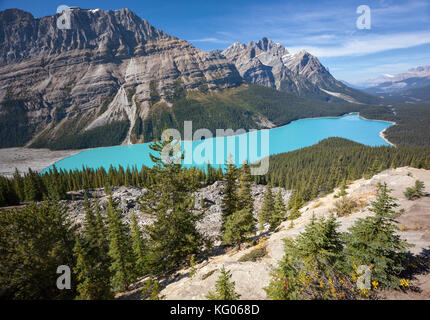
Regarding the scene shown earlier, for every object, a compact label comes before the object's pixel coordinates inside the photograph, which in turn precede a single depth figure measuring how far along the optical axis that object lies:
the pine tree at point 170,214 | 17.34
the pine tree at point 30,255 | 14.90
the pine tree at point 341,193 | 32.91
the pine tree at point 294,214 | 31.77
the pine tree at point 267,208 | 39.78
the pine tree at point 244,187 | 28.57
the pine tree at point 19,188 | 64.94
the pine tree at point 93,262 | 12.63
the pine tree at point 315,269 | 8.47
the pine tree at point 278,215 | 32.44
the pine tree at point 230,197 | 26.89
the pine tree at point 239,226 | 22.66
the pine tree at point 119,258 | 21.48
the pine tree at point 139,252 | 23.56
